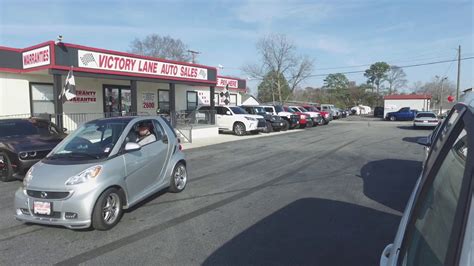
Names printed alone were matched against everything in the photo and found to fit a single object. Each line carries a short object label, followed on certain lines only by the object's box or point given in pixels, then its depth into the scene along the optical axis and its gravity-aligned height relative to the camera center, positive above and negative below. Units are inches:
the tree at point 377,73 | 3919.8 +392.4
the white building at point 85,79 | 558.6 +55.0
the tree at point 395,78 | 3949.3 +328.9
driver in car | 243.2 -21.7
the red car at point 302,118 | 1108.0 -38.6
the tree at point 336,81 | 3957.2 +295.8
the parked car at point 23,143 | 318.3 -36.9
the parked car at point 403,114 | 1646.2 -39.0
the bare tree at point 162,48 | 2751.0 +471.0
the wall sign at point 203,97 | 1088.3 +28.8
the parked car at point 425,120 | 1036.5 -41.9
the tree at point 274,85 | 2473.9 +161.4
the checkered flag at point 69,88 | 520.4 +27.5
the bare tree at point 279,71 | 2423.7 +252.1
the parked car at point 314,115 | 1188.4 -31.1
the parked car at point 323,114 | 1309.1 -30.3
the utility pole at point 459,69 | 1656.7 +180.3
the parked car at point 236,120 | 851.1 -35.5
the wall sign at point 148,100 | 872.0 +15.5
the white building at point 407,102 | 2012.8 +25.7
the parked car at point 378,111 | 2136.9 -33.9
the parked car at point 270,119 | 962.7 -36.7
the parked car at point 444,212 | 46.2 -18.2
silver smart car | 184.9 -41.3
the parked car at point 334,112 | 1655.0 -30.3
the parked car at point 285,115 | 1053.2 -27.6
